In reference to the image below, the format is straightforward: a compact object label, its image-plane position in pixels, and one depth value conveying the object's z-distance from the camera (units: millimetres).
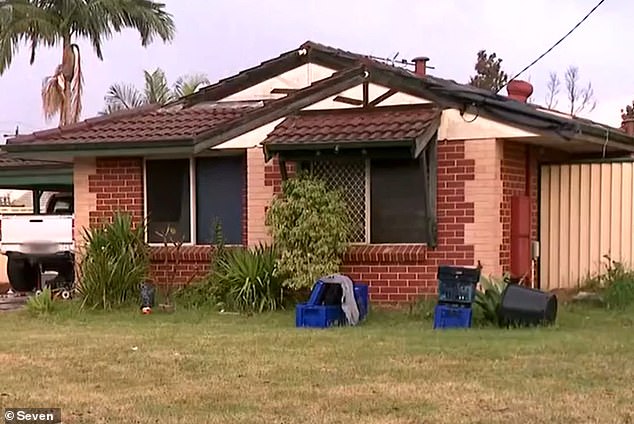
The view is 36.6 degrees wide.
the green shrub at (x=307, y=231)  12500
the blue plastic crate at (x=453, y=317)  10938
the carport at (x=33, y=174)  19422
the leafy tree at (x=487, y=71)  46844
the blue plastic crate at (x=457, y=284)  10930
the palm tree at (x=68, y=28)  24172
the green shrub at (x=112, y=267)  13242
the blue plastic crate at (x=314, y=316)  11352
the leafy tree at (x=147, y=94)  32531
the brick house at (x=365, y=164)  12750
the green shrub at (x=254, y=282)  12805
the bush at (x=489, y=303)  10984
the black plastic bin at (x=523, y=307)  10789
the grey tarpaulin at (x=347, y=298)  11406
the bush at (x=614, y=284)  12641
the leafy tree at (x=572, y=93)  45294
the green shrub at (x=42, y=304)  13211
